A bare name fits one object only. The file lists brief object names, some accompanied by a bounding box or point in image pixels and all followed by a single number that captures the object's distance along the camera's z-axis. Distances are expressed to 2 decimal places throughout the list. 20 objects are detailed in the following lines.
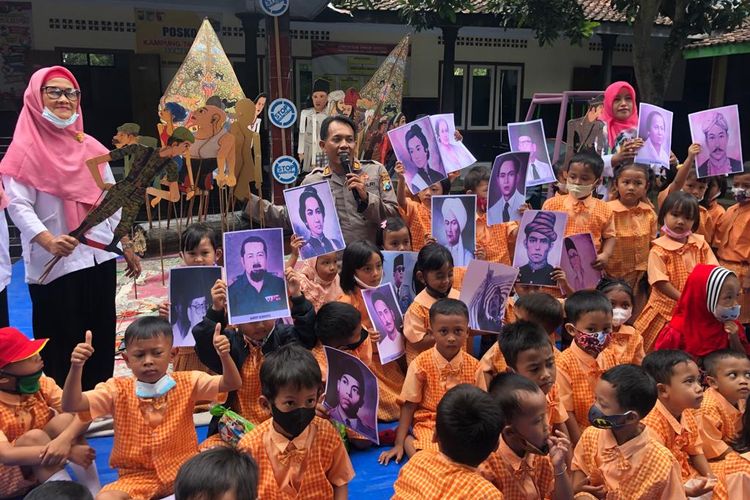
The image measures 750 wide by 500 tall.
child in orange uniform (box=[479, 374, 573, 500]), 2.07
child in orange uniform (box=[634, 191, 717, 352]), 3.74
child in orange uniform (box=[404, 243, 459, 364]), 3.27
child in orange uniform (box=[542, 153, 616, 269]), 4.02
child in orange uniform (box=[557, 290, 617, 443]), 2.94
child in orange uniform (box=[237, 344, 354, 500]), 2.18
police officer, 3.67
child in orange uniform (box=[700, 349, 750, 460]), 2.72
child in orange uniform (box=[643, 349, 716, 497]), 2.52
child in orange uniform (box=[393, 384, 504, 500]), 1.88
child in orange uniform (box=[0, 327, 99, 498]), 2.45
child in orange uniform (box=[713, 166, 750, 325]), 4.19
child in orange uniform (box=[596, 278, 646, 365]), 3.14
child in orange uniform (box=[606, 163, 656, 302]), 4.04
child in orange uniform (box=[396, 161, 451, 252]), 4.28
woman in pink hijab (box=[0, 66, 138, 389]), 3.02
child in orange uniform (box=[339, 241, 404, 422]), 3.35
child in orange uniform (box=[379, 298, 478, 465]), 2.89
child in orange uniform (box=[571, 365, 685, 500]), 2.17
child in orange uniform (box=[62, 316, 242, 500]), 2.38
